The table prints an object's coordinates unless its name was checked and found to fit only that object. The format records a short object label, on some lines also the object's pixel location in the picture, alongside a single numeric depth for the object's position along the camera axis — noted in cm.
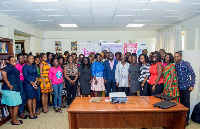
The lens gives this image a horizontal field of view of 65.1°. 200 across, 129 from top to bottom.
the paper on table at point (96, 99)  259
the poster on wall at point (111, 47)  839
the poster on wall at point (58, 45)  892
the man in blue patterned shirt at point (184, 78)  321
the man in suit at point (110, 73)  451
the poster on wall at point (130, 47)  857
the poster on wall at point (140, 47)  855
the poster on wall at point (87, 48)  860
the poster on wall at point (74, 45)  889
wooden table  252
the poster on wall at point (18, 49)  918
